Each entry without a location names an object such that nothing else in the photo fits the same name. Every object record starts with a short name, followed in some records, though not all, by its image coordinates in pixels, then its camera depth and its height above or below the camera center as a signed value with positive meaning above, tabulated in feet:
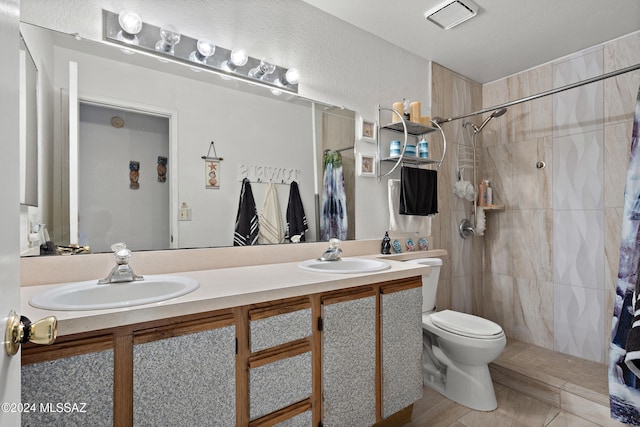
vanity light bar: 4.45 +2.62
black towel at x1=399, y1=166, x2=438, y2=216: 7.45 +0.60
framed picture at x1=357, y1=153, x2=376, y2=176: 7.17 +1.21
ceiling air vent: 6.17 +4.16
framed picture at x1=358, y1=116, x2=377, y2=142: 7.11 +2.00
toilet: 6.01 -2.72
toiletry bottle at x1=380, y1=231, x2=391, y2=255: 7.02 -0.65
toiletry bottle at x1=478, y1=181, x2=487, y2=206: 9.12 +0.61
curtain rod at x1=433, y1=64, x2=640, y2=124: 5.81 +2.62
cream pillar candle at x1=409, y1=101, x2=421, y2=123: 7.40 +2.46
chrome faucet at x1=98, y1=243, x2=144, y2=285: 3.77 -0.61
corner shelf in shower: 9.01 +0.21
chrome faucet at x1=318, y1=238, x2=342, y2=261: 5.77 -0.65
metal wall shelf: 7.30 +2.14
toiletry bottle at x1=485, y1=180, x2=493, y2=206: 9.14 +0.53
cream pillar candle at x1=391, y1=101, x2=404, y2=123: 7.26 +2.51
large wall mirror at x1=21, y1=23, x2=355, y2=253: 4.13 +1.15
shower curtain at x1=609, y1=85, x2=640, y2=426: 5.50 -1.67
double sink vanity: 2.74 -1.36
